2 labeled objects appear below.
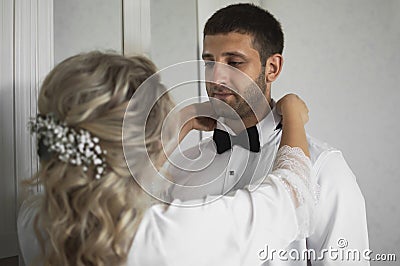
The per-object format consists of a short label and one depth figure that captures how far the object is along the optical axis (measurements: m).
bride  0.86
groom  1.27
